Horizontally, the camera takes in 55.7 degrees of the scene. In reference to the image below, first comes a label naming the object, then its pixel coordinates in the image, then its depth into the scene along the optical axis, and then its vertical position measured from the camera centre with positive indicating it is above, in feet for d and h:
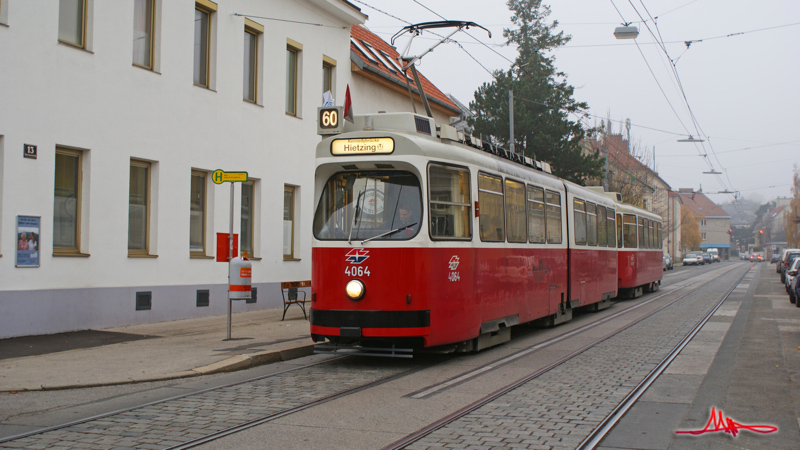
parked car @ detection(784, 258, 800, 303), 82.64 -1.20
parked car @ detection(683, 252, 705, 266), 263.08 +1.25
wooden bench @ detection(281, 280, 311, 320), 53.78 -1.96
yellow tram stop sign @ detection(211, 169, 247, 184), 40.65 +4.69
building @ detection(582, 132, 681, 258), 165.78 +22.11
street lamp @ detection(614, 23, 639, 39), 69.26 +21.18
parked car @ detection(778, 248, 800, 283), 118.44 +1.13
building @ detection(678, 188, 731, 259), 479.00 +22.62
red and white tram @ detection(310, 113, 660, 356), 32.30 +1.05
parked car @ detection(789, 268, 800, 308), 68.29 -2.83
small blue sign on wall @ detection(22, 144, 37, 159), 40.98 +6.15
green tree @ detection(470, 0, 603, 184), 123.65 +23.69
